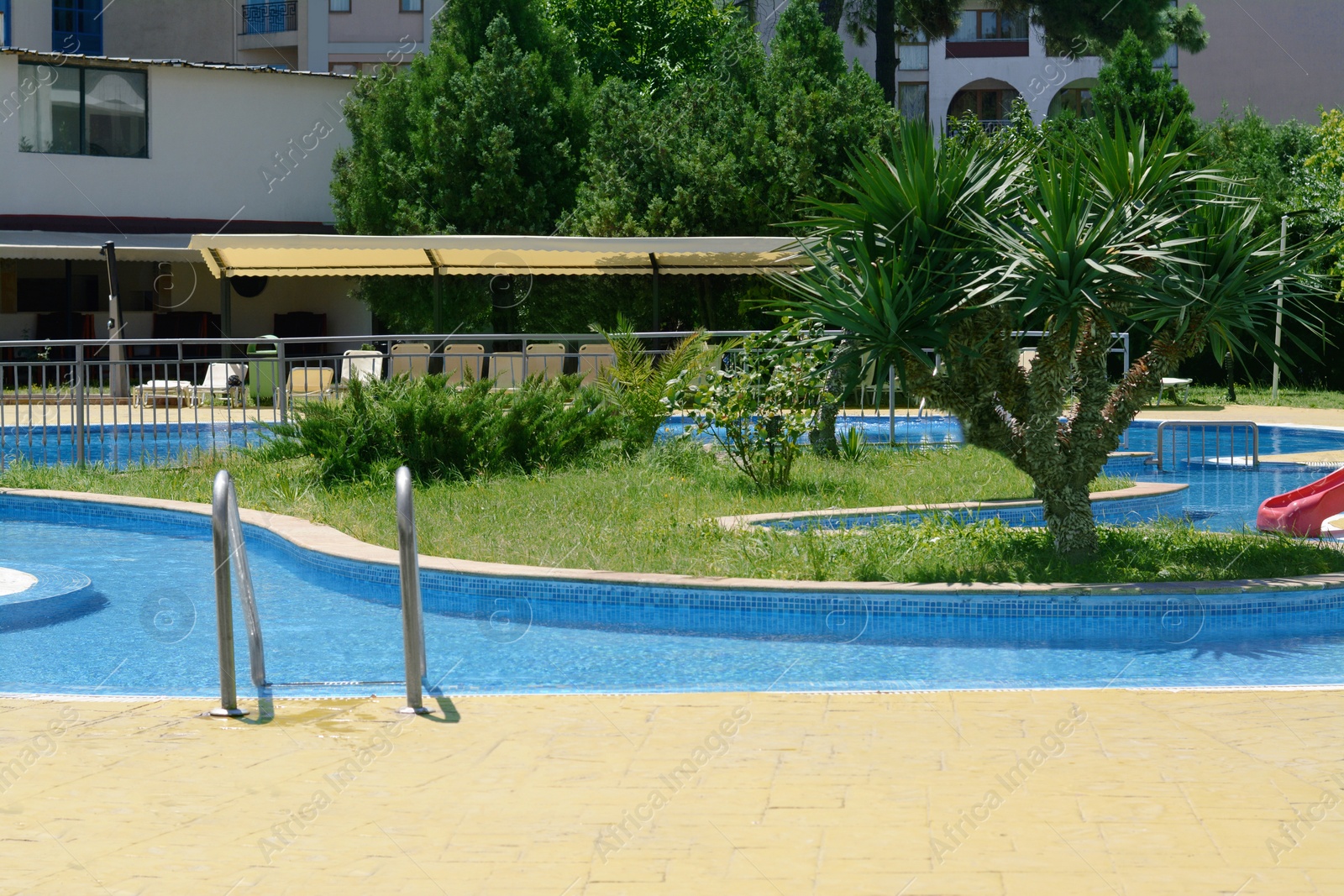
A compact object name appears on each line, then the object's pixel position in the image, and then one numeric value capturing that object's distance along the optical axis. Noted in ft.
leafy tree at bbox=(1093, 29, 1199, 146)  98.58
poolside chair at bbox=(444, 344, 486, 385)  68.30
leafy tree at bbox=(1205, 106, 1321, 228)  97.55
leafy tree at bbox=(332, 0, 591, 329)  92.58
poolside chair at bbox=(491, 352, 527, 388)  69.36
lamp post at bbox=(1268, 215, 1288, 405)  75.59
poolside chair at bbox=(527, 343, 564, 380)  72.64
